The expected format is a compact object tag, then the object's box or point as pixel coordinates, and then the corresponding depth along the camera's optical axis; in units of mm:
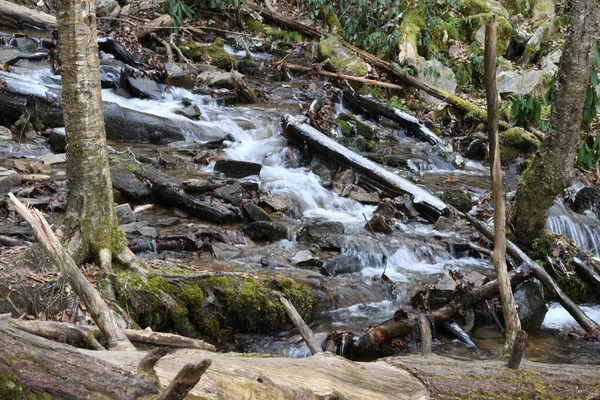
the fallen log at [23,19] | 14094
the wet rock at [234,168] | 8984
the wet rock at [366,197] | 8906
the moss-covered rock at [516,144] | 12039
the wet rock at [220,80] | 13031
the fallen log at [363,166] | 8578
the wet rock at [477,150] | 12203
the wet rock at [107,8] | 16414
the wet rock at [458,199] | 8969
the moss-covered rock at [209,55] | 14953
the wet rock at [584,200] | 9180
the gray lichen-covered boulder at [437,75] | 15578
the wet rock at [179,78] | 12586
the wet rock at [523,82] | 14680
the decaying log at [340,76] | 14734
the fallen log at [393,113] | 12797
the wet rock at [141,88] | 11508
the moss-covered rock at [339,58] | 15102
